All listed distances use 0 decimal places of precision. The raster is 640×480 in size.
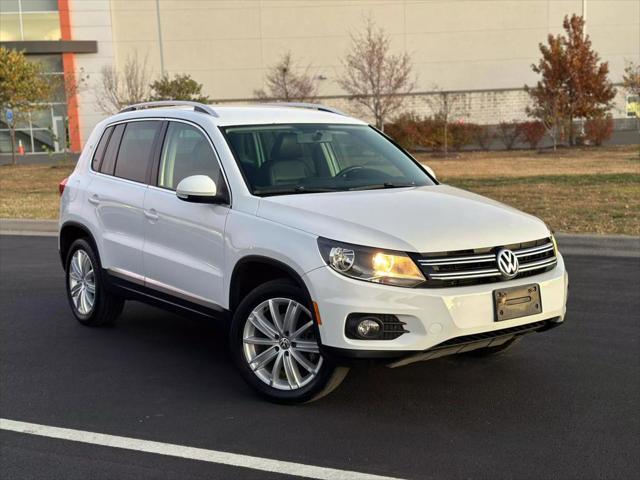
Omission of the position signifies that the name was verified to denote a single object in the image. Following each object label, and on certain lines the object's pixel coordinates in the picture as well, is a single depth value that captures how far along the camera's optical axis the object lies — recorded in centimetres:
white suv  394
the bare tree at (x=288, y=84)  3841
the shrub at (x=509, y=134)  3425
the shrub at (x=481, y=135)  3416
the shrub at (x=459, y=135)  3369
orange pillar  4159
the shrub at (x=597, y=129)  3206
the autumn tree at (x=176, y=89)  3067
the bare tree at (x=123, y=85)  3302
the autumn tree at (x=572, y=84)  3103
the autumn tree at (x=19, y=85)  2900
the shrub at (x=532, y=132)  3309
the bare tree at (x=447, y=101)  4078
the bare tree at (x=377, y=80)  3173
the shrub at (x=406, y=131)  3273
